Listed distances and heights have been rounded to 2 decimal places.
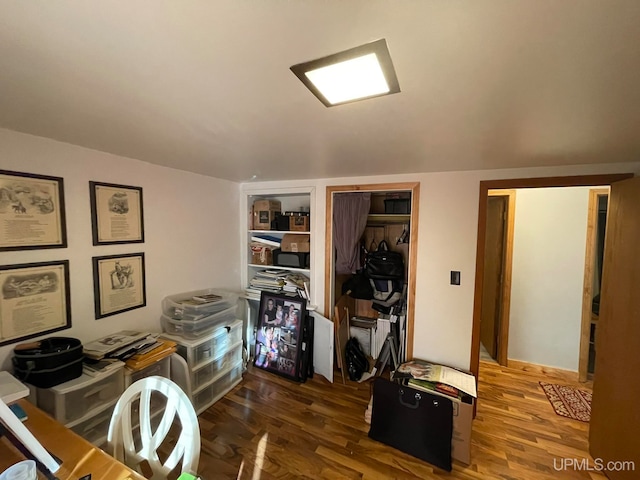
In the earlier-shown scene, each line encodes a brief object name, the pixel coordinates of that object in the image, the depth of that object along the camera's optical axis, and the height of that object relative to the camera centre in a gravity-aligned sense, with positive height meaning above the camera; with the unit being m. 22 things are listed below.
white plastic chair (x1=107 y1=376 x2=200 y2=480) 0.98 -0.84
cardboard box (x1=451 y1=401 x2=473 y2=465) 1.73 -1.40
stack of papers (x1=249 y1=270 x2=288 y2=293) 2.88 -0.63
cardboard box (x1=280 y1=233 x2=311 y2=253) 2.76 -0.18
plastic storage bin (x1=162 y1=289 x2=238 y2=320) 2.18 -0.72
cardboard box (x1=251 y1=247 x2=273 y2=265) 3.01 -0.35
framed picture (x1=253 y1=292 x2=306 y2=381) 2.60 -1.15
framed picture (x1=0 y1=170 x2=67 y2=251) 1.39 +0.07
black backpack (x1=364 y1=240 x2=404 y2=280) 2.70 -0.40
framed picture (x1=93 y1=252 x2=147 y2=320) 1.79 -0.44
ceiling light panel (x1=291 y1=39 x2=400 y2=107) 0.72 +0.49
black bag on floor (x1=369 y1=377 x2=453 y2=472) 1.72 -1.38
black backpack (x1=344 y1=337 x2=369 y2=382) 2.67 -1.42
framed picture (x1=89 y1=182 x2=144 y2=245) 1.77 +0.08
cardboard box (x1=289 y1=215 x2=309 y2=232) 2.74 +0.04
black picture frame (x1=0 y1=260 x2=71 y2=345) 1.40 -0.45
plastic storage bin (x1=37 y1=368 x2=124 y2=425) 1.37 -1.00
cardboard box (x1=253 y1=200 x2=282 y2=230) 2.94 +0.16
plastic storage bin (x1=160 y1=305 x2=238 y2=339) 2.16 -0.88
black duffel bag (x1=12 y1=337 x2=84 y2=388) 1.35 -0.76
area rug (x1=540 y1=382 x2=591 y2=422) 2.20 -1.60
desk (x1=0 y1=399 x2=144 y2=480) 0.88 -0.87
